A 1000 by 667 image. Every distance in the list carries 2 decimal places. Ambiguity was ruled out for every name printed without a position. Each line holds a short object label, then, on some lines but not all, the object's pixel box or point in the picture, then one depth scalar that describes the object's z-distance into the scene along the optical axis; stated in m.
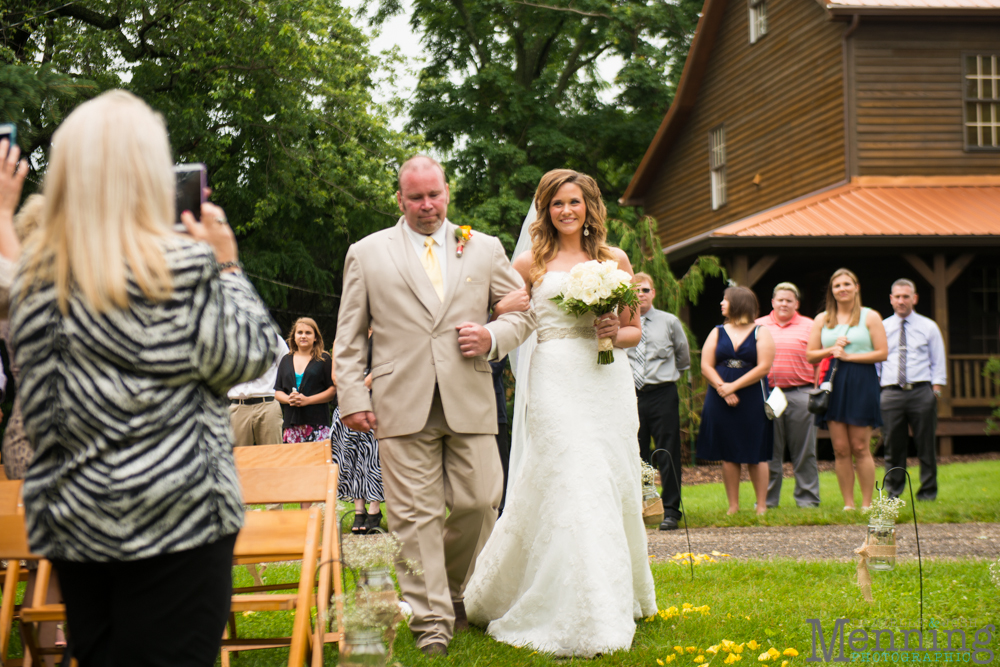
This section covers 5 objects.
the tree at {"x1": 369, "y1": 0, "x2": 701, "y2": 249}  28.45
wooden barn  16.75
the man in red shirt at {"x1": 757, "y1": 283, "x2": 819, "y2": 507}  9.75
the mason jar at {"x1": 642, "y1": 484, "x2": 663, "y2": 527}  7.75
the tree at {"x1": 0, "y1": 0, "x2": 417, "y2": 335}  16.92
